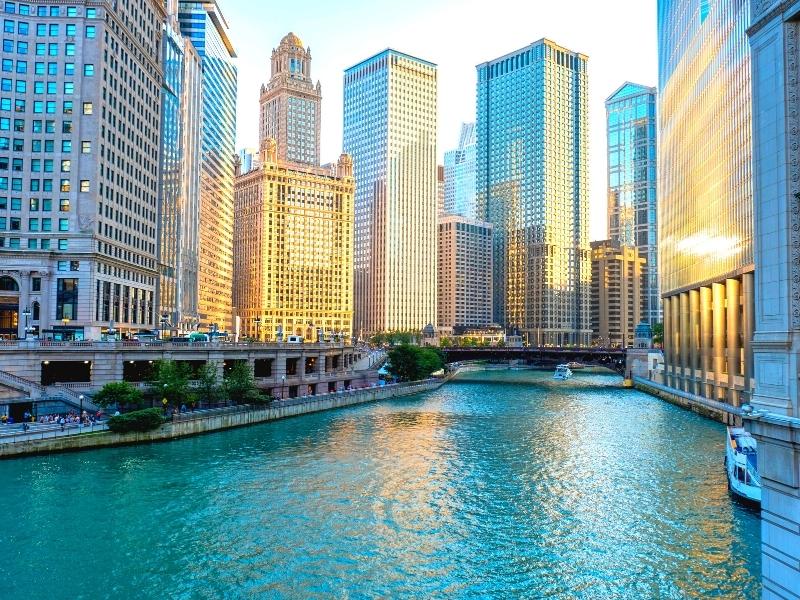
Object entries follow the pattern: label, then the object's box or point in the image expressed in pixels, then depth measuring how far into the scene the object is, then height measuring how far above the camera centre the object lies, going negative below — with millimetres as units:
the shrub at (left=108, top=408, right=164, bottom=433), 70312 -10116
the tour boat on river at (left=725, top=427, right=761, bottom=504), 50219 -10920
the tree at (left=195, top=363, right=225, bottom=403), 90750 -8429
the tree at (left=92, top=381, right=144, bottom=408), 77062 -8094
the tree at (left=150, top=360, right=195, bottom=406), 83125 -7554
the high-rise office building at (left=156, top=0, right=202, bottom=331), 159250 +36213
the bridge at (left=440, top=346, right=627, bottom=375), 196000 -8288
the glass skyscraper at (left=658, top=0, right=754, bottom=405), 99812 +22424
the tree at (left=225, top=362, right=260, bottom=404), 91688 -8429
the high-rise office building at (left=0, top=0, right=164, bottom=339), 101250 +23551
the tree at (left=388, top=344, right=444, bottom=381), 155000 -8797
